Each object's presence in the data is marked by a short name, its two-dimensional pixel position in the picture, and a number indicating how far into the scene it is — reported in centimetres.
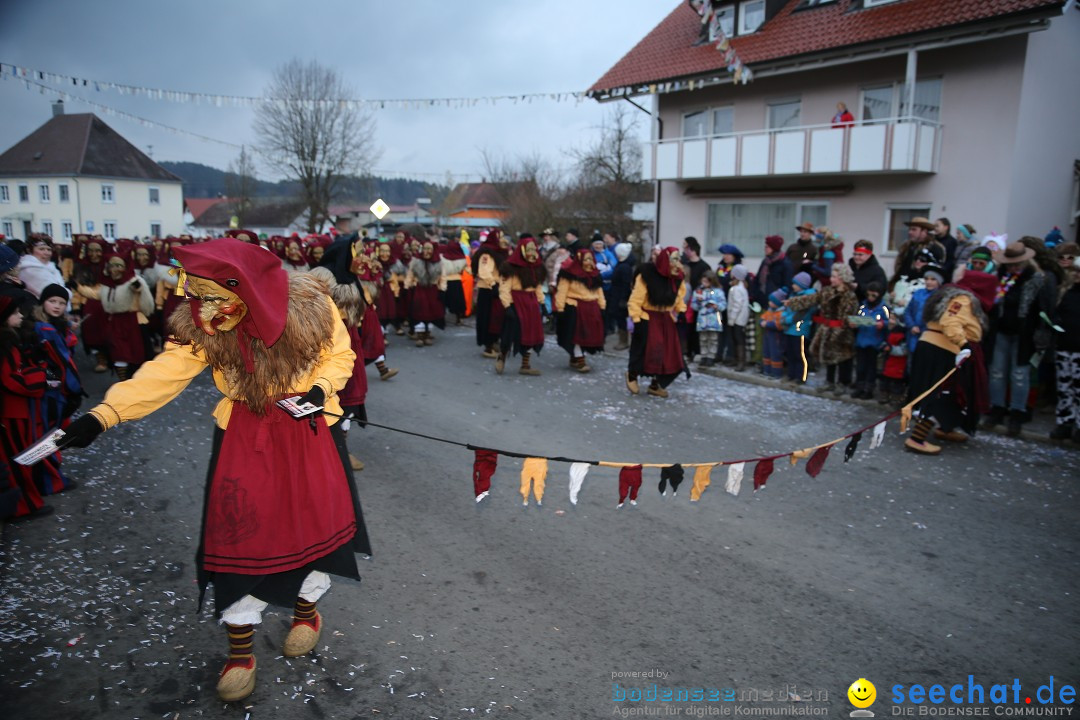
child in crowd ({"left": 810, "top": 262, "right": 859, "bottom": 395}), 892
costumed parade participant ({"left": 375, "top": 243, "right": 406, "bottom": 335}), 1323
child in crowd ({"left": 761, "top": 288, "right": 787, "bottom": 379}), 1009
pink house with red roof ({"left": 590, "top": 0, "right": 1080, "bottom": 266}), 1549
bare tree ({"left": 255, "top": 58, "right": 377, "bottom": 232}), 3909
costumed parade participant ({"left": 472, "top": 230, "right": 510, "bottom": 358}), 1173
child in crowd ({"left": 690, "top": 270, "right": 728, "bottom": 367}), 1104
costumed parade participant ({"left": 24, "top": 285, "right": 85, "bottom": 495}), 557
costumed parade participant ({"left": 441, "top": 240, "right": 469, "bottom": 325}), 1491
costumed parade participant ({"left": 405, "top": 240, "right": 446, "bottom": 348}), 1341
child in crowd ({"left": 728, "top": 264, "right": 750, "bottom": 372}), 1086
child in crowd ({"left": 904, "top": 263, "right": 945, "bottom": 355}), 786
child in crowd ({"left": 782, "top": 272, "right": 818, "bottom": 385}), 947
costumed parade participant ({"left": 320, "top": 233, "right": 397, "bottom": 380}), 645
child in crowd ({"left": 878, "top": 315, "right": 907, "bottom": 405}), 853
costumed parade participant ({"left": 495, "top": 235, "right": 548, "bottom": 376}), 1053
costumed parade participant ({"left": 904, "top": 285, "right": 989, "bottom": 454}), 673
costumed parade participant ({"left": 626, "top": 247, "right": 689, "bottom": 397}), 901
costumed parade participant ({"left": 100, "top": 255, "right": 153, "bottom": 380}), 976
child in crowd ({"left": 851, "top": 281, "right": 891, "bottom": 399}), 867
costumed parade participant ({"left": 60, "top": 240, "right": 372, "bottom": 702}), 305
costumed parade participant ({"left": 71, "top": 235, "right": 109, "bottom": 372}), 994
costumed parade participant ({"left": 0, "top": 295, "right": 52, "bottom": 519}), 505
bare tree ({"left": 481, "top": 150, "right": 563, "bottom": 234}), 2659
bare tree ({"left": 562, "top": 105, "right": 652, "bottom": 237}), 2727
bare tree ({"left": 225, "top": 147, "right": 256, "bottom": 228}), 5697
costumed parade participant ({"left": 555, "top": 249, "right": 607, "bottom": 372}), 1062
